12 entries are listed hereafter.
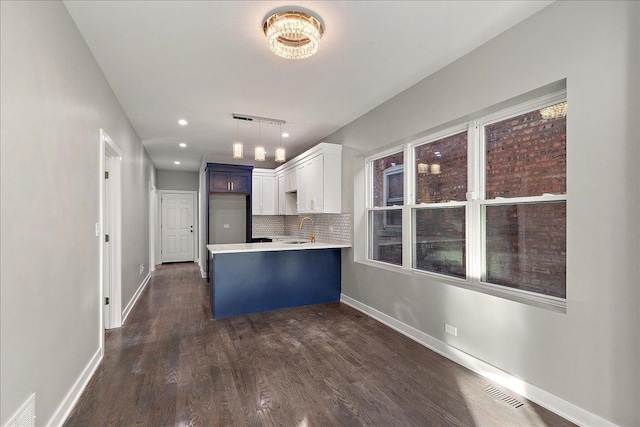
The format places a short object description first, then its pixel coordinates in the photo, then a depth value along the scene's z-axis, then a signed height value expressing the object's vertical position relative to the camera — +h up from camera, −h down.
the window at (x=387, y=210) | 3.65 +0.04
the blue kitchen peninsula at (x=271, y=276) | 3.91 -0.88
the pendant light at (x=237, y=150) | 3.76 +0.80
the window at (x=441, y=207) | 2.86 +0.06
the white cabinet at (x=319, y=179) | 4.56 +0.55
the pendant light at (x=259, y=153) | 3.85 +0.78
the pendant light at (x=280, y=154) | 3.97 +0.79
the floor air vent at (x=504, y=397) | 2.05 -1.31
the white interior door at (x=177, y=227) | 8.46 -0.38
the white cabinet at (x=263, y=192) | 6.66 +0.47
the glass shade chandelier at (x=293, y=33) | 2.02 +1.25
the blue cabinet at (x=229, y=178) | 6.15 +0.74
